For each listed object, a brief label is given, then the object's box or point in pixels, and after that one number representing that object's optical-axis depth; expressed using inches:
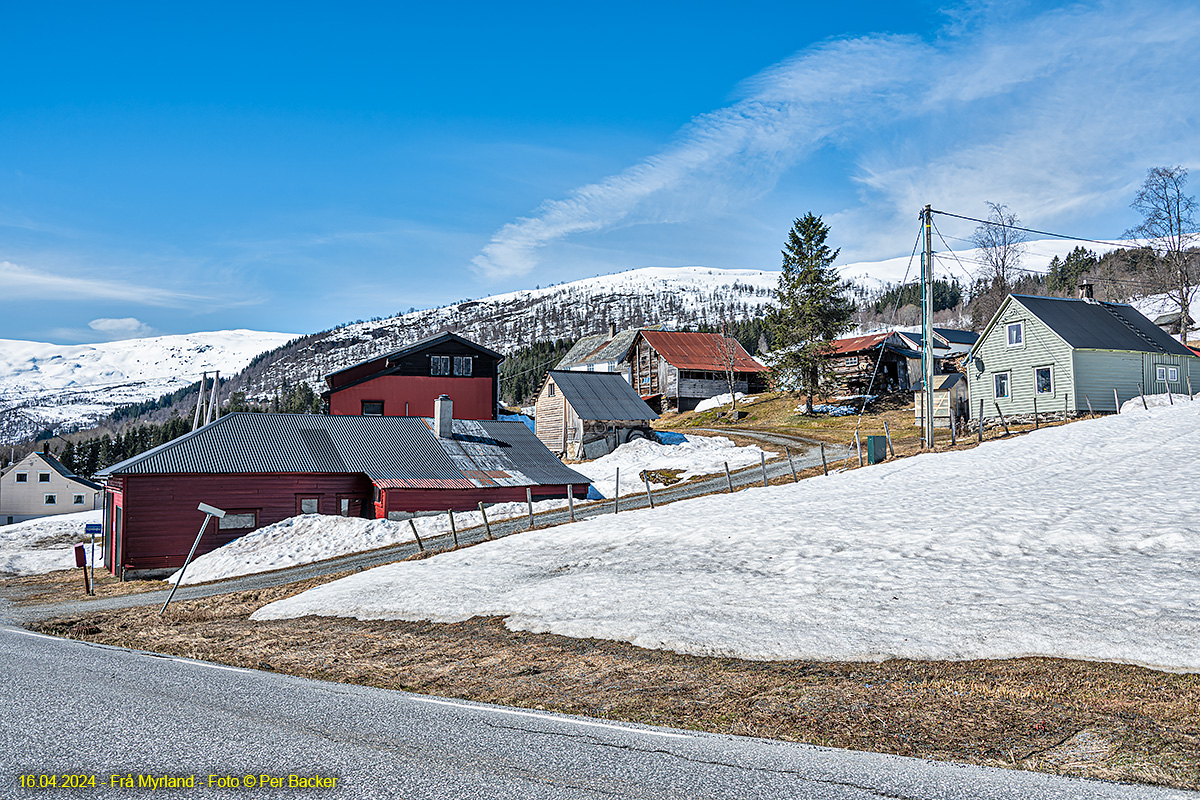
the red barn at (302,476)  1311.5
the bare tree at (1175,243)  2171.5
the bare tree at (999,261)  2758.4
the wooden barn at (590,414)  2124.8
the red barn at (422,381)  2185.0
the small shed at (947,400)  1774.1
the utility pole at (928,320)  1277.1
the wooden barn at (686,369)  2915.8
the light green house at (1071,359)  1590.8
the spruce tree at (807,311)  2367.1
